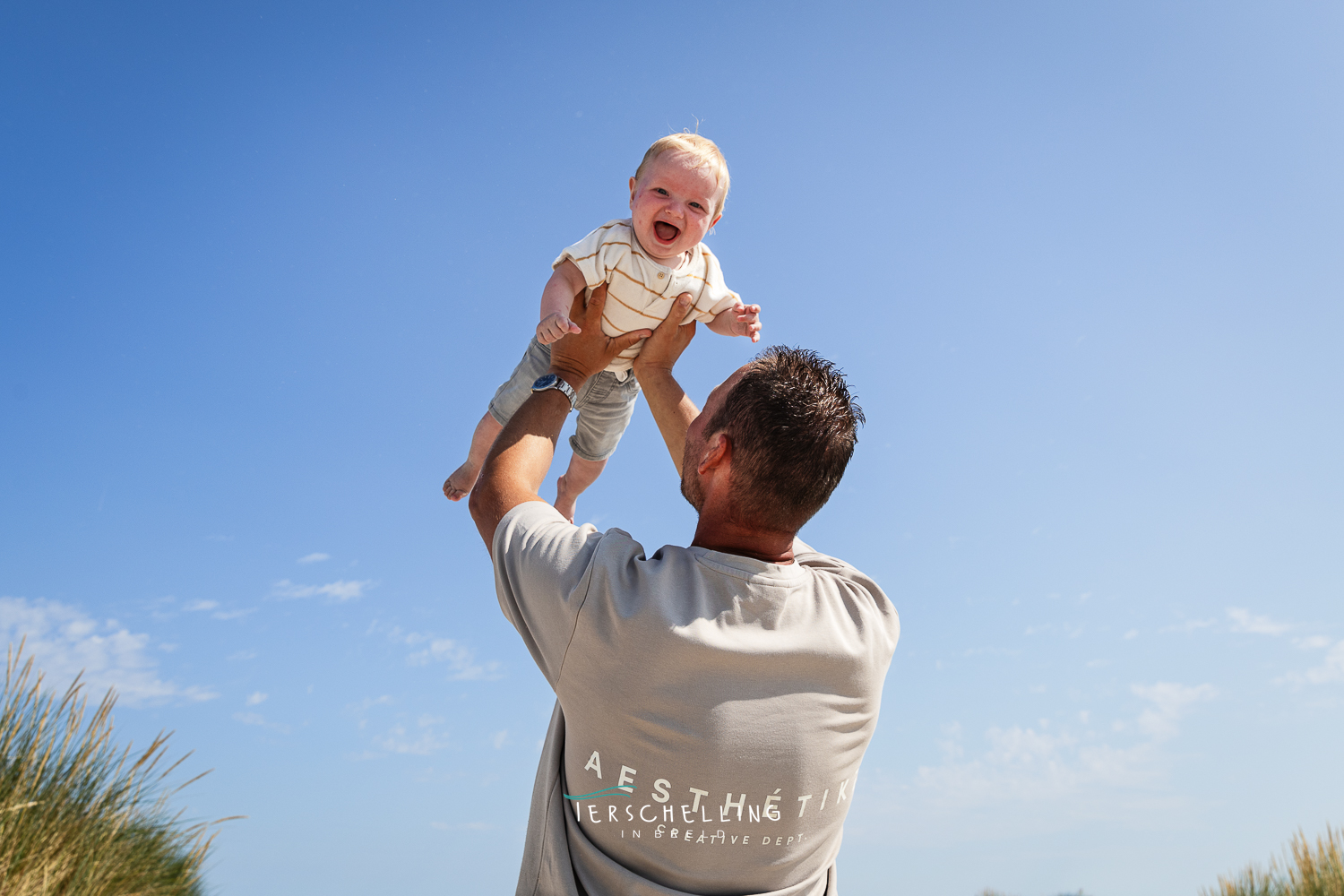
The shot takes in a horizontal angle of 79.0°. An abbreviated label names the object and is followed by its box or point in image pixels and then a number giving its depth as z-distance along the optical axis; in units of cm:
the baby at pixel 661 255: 409
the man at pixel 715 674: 218
